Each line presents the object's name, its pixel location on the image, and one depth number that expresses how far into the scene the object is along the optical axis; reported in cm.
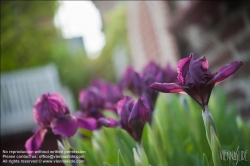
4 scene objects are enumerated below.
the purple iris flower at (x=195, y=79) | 46
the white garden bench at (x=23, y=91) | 433
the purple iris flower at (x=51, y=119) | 56
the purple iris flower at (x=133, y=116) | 52
